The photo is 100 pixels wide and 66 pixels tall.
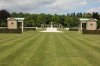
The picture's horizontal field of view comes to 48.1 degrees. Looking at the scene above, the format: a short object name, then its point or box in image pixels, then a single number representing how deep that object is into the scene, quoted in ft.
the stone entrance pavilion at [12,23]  130.26
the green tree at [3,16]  205.34
